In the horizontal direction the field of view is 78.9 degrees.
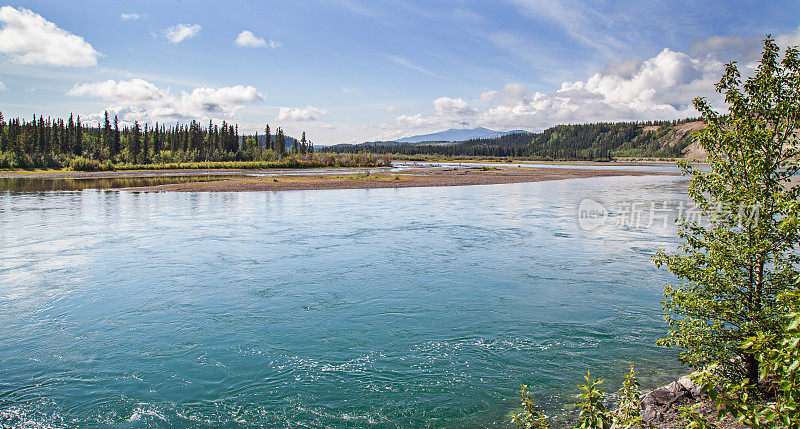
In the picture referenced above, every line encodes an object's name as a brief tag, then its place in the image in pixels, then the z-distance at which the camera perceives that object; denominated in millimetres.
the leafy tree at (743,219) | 8141
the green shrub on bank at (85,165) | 103750
